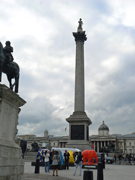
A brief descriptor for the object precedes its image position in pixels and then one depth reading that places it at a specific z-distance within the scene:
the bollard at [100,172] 10.65
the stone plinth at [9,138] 7.39
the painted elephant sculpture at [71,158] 23.99
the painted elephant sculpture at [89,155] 19.39
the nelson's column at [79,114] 34.91
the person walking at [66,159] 19.85
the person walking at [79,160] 16.20
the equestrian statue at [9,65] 8.55
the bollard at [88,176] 8.05
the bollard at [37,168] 14.49
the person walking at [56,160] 13.87
